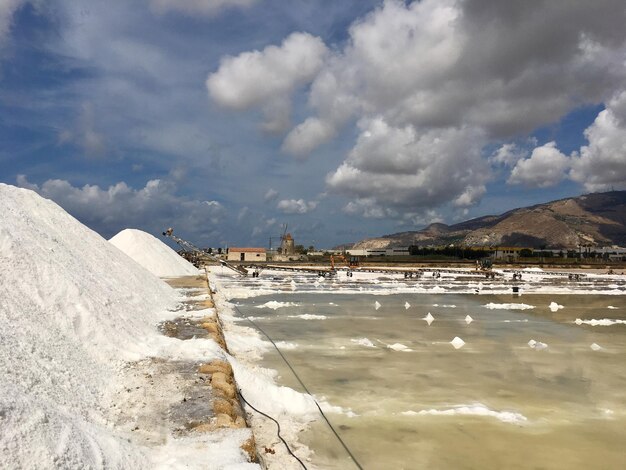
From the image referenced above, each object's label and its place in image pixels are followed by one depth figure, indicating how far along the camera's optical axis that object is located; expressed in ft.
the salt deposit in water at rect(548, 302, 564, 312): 55.62
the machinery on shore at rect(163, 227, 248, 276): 126.27
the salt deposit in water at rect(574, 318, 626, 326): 44.04
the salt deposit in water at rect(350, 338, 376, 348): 32.26
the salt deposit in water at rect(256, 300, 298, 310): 55.06
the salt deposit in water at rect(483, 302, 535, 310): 56.82
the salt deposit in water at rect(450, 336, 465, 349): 32.66
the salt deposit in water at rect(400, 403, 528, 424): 18.34
